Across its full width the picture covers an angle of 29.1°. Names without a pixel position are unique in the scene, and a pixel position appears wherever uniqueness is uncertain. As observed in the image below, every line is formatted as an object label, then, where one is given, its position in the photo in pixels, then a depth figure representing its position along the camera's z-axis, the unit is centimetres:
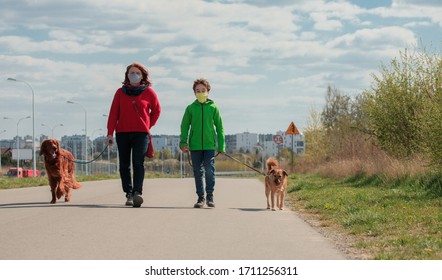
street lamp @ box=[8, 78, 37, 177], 5112
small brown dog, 1538
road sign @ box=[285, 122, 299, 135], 4022
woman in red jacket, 1503
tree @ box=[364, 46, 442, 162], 2520
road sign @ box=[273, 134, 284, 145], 4389
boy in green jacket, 1515
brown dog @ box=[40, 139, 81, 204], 1569
